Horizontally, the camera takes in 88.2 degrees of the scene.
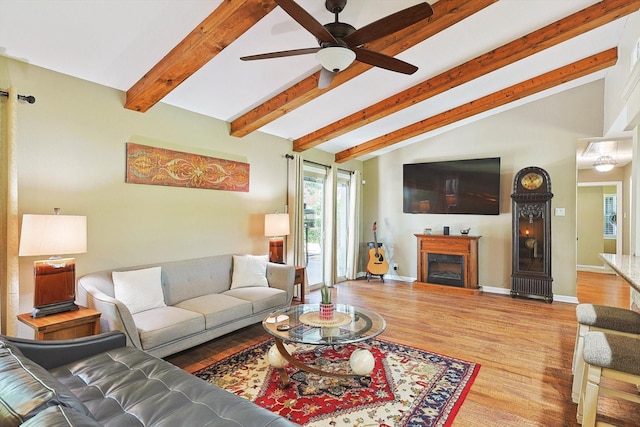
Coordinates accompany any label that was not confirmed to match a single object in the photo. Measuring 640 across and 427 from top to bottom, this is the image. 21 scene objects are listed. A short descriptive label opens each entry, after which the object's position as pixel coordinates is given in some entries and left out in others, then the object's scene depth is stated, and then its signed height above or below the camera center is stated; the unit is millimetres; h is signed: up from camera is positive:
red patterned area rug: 2211 -1323
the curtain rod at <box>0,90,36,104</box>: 2617 +918
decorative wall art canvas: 3395 +528
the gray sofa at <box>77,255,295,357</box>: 2594 -878
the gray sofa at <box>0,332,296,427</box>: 1050 -903
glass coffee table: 2428 -893
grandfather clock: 5176 -259
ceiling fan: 1906 +1172
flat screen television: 5672 +557
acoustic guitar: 6660 -941
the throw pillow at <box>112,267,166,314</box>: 2941 -680
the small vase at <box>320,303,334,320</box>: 2771 -807
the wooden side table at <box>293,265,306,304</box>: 4477 -835
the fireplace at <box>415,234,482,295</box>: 5777 -832
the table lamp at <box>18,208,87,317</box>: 2365 -275
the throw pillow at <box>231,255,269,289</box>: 4027 -702
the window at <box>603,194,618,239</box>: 7848 +37
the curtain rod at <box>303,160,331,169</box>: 5735 +941
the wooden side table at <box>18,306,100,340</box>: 2311 -794
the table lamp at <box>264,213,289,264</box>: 4531 -209
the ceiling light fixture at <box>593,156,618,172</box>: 5965 +1005
